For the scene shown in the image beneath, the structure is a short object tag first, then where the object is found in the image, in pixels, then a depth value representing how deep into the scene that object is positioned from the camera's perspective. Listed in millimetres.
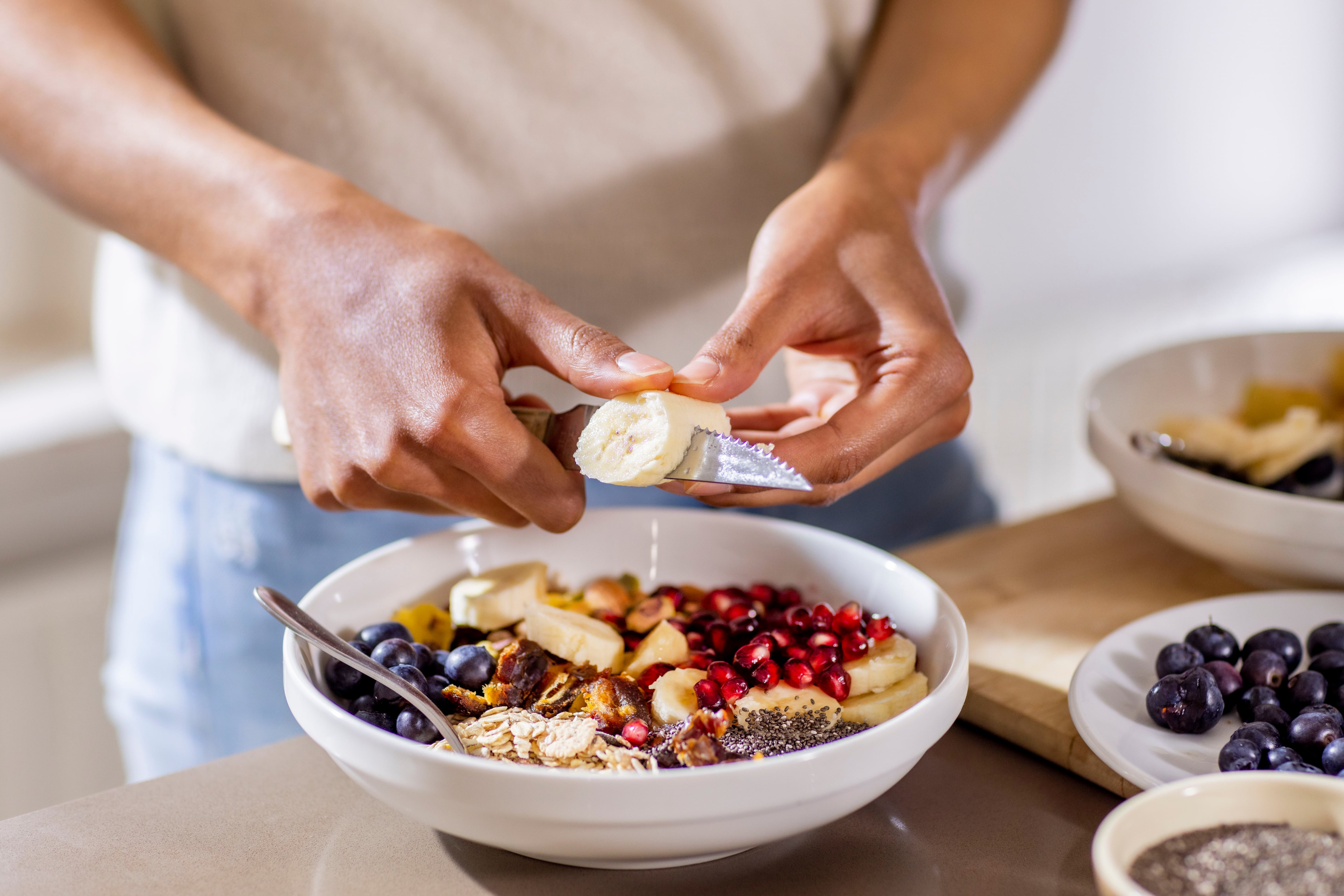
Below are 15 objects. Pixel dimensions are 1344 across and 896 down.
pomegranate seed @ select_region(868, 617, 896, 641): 847
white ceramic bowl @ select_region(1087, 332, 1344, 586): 1004
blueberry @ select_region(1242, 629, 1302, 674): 875
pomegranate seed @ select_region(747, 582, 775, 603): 940
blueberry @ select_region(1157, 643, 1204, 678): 854
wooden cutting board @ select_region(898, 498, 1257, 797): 878
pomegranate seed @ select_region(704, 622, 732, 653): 859
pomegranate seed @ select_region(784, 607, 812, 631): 866
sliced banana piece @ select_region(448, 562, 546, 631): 885
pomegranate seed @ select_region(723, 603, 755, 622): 901
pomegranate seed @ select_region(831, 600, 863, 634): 846
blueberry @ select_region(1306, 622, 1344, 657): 884
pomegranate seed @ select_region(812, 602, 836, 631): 853
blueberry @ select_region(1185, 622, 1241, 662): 884
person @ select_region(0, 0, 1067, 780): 865
